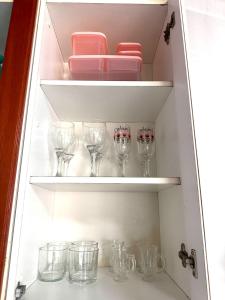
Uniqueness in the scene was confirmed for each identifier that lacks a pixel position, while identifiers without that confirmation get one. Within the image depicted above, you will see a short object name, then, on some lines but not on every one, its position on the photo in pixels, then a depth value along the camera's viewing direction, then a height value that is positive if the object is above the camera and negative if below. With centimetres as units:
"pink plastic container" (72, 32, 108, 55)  82 +59
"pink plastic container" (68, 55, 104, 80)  79 +50
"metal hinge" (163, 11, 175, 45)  74 +61
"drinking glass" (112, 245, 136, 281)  73 -16
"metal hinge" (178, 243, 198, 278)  53 -11
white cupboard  60 +15
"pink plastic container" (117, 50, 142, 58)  84 +57
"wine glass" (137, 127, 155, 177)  81 +24
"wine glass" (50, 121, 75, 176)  76 +24
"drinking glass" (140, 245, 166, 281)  74 -15
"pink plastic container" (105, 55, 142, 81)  79 +50
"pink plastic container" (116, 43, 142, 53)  87 +61
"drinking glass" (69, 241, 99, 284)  70 -15
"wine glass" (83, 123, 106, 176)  78 +24
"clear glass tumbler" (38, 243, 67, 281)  72 -15
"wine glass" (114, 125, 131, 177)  81 +24
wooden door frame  54 +30
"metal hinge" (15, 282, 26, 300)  52 -17
